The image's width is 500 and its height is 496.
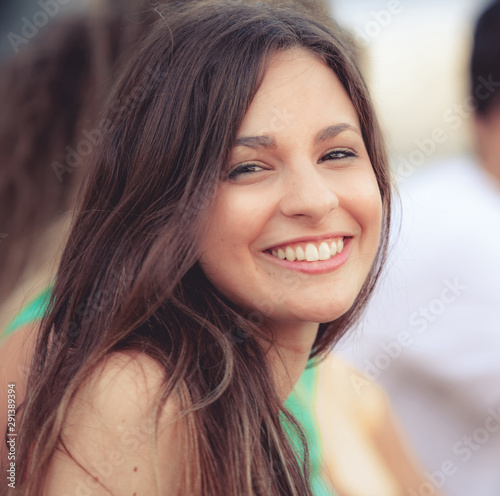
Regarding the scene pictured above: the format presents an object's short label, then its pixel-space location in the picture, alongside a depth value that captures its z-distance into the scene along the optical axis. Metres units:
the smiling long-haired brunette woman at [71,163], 2.44
